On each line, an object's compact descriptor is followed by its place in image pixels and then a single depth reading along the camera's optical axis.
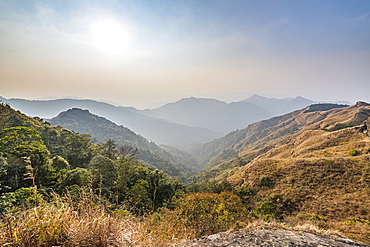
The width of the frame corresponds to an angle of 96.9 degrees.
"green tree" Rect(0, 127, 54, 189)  10.72
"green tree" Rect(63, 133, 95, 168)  22.84
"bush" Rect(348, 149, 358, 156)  23.00
